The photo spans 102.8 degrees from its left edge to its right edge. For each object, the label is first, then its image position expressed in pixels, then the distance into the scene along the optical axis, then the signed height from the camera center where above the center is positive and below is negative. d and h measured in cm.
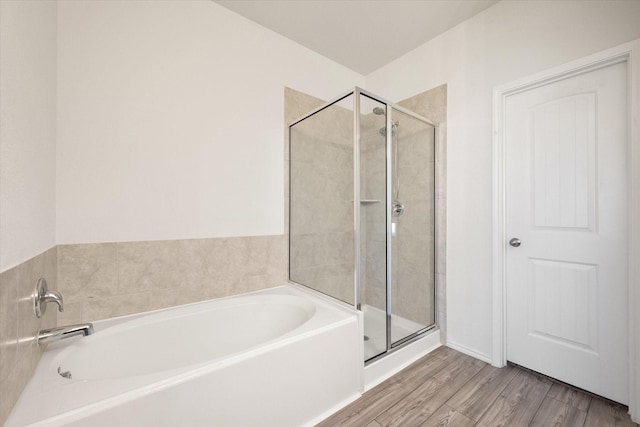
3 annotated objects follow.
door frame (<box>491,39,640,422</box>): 132 +16
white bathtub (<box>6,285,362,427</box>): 86 -69
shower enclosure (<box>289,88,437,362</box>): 178 +2
